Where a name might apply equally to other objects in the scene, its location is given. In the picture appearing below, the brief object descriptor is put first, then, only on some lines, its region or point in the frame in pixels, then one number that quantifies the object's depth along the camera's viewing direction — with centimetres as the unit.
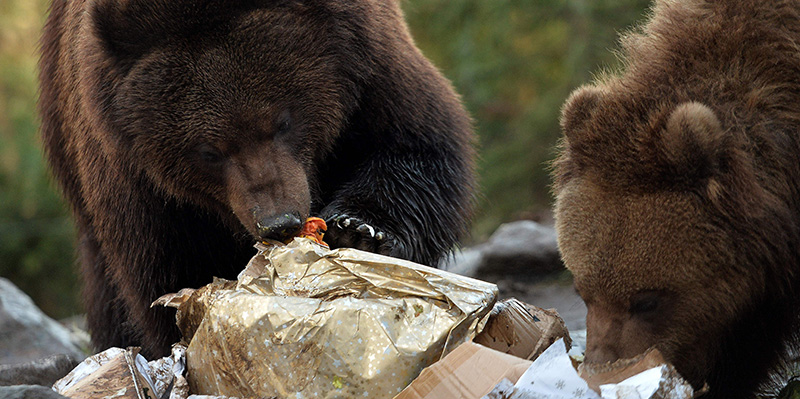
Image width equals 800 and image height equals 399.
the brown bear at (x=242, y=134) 735
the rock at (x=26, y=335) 1184
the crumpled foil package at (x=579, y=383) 553
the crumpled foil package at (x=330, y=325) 579
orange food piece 718
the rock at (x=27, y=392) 552
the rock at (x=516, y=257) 1440
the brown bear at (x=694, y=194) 600
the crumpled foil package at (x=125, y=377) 627
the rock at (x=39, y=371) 864
